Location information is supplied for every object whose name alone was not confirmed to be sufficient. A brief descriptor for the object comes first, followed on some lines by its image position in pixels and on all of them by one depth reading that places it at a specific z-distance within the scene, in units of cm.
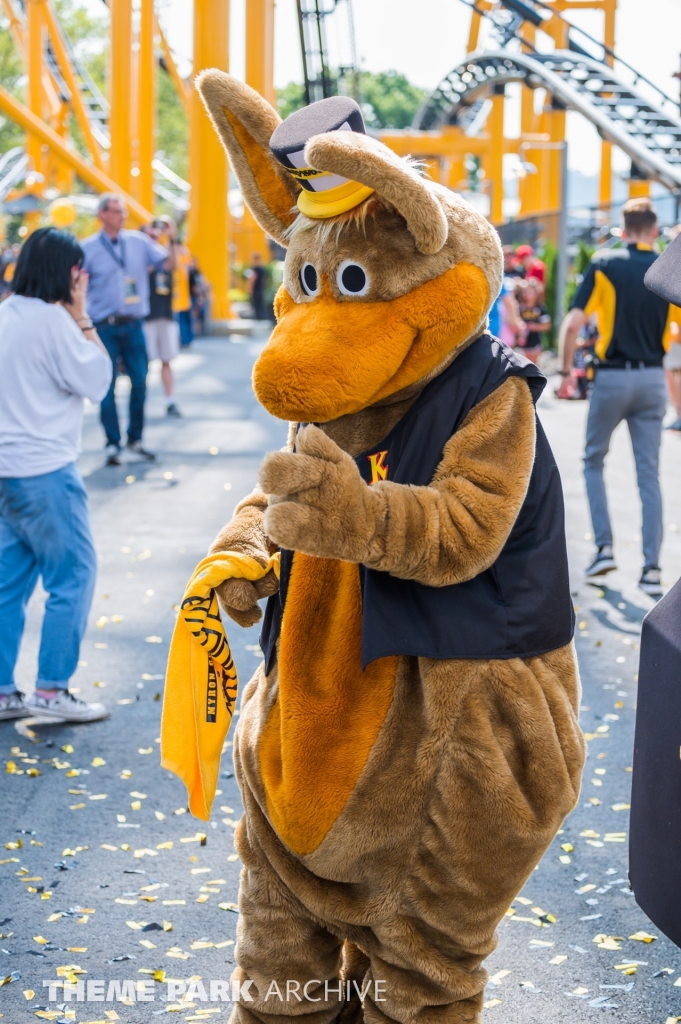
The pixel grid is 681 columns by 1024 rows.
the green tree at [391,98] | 9331
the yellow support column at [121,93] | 3569
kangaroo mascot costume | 211
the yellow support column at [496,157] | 3328
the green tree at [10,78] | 5547
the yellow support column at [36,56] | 3769
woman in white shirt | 470
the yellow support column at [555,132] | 3363
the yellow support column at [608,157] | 3478
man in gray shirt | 1021
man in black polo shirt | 713
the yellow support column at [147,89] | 3684
